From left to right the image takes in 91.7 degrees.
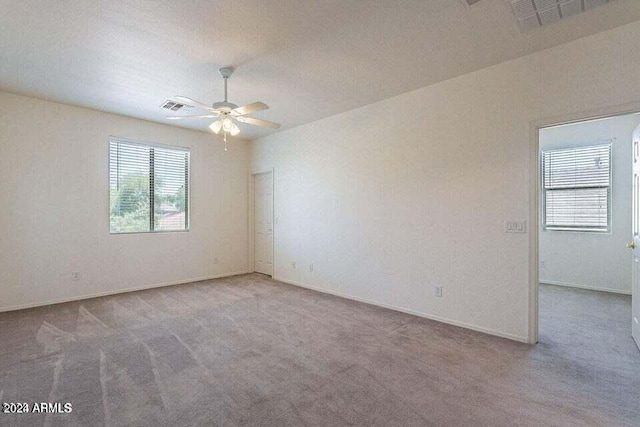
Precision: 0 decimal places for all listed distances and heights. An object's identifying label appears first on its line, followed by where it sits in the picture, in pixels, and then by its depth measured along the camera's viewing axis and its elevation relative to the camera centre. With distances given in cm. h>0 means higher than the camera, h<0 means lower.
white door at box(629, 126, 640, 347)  292 -29
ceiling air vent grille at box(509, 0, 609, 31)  224 +151
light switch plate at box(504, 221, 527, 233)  306 -14
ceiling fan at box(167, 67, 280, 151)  303 +103
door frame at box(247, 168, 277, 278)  661 -30
